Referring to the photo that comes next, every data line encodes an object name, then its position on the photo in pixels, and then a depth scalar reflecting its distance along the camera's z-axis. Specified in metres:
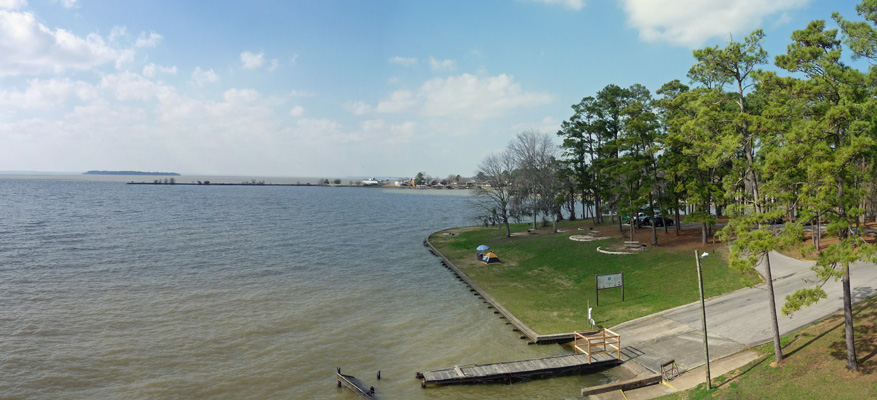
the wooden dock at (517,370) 20.58
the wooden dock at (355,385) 19.48
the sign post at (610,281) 28.38
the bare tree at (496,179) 58.97
